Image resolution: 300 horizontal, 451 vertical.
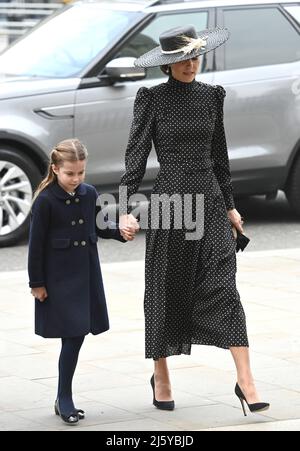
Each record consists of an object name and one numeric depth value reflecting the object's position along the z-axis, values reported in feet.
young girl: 38.80
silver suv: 69.54
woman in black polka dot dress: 39.90
